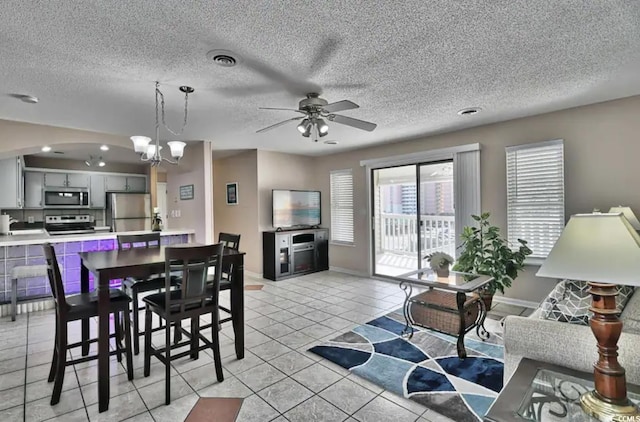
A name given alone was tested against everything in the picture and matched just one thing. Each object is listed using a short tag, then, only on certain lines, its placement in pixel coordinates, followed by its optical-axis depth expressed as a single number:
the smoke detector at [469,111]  3.49
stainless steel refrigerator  6.86
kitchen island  3.80
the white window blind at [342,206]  6.04
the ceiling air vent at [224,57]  2.15
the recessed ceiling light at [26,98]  2.88
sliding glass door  4.79
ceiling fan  2.77
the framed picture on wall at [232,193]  6.20
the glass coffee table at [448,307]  2.76
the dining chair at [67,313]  2.09
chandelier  2.86
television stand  5.55
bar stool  3.61
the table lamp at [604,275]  1.03
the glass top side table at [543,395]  1.10
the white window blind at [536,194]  3.62
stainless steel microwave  6.39
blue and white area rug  2.10
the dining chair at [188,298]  2.14
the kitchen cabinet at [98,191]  6.95
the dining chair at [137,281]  2.56
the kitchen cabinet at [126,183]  7.16
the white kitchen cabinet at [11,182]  5.40
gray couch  1.33
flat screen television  5.79
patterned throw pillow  1.73
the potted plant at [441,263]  3.26
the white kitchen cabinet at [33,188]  6.19
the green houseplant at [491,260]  3.44
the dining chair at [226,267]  2.84
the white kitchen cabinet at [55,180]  6.41
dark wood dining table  2.06
